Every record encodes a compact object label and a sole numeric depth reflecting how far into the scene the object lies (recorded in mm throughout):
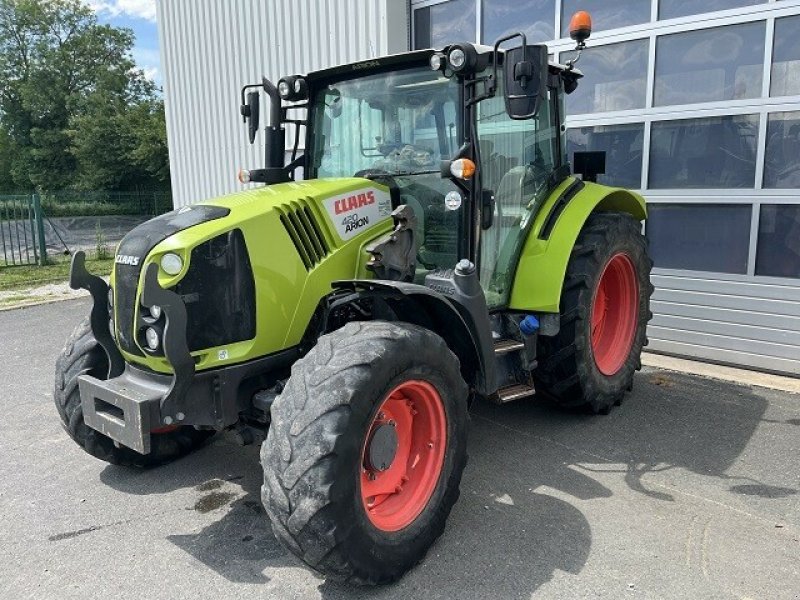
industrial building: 5508
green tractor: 2627
